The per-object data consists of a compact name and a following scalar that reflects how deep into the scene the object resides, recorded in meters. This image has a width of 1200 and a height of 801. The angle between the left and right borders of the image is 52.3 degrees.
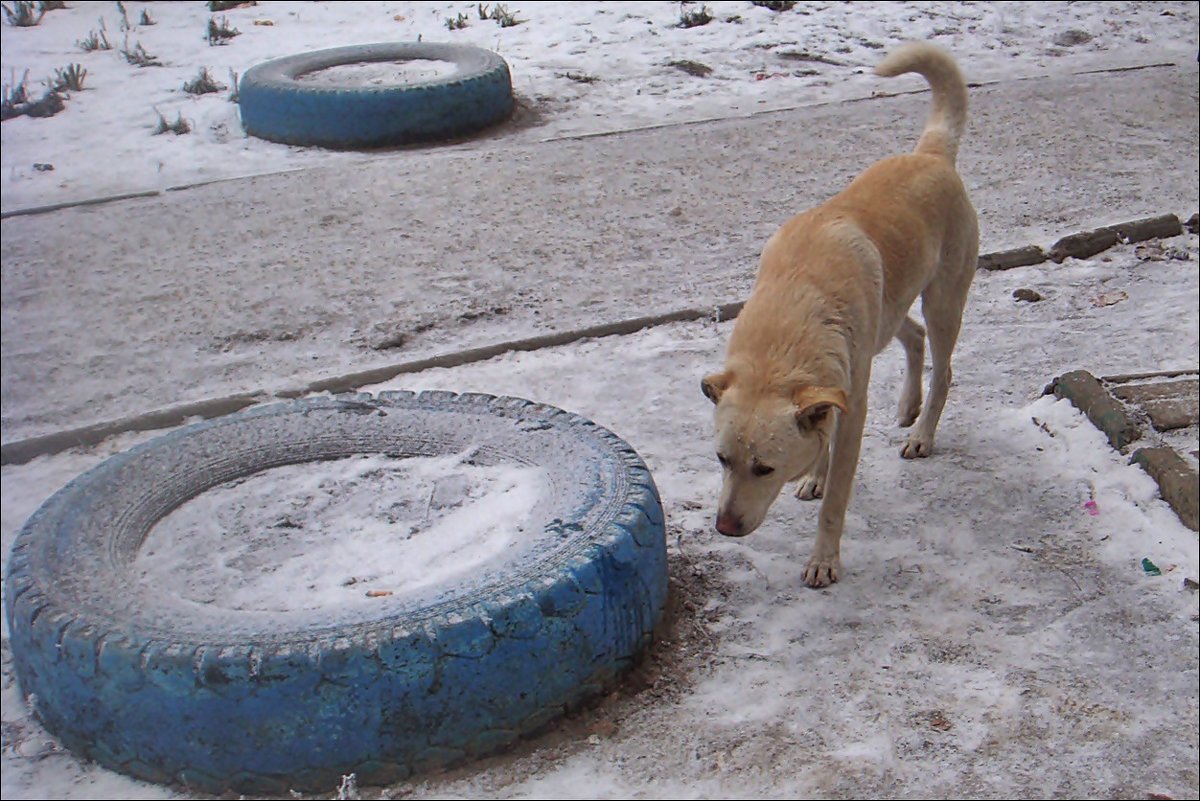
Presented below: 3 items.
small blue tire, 7.99
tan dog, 3.32
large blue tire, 2.71
